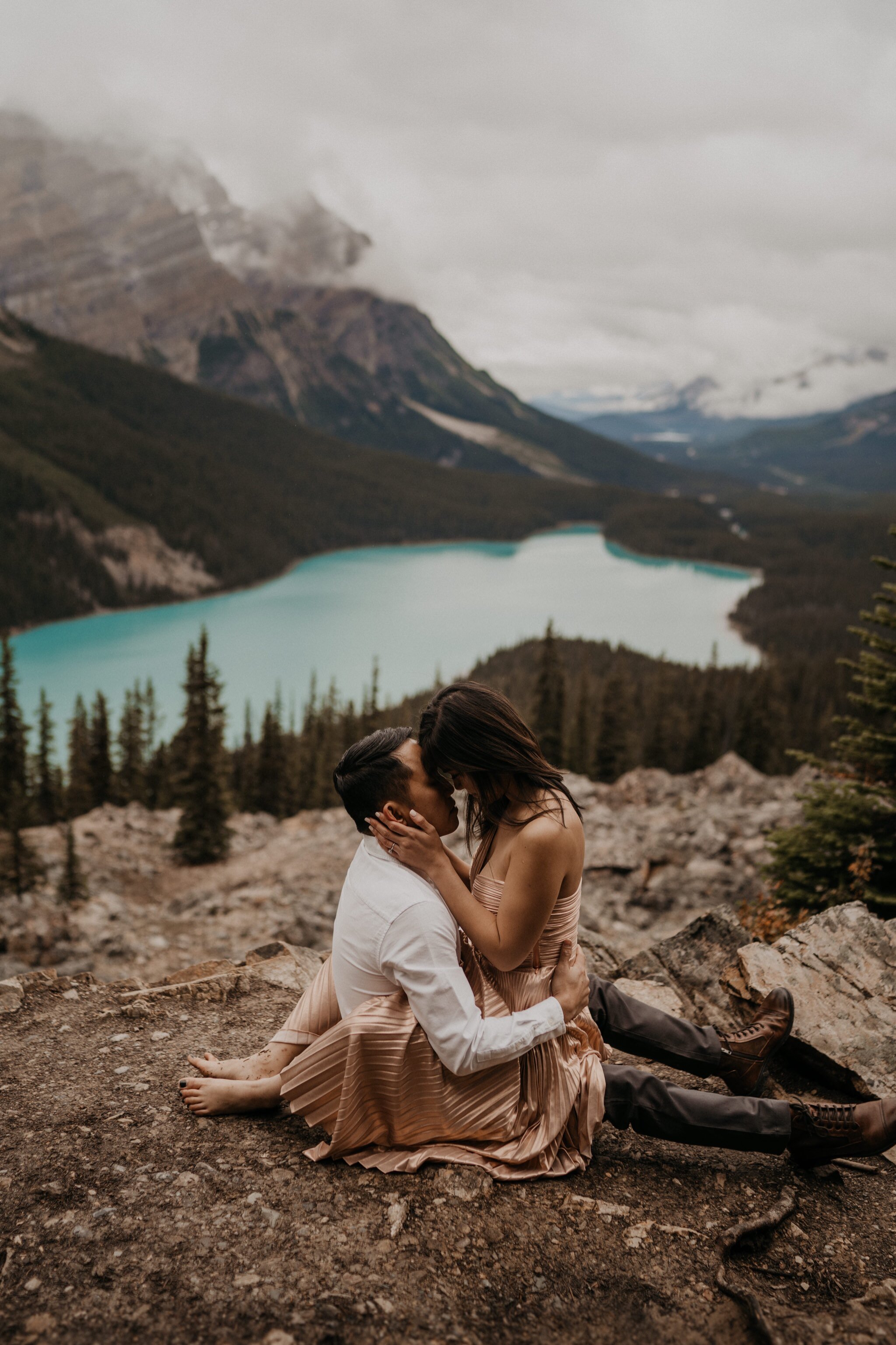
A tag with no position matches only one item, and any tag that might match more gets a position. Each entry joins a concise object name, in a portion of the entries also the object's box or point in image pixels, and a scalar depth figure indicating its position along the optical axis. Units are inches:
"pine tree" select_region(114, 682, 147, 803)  2085.4
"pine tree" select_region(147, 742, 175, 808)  2017.7
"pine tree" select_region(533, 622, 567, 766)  1953.7
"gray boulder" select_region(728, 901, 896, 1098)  232.5
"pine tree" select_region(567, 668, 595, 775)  2138.3
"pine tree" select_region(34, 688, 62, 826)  2110.0
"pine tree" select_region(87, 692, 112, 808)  2047.2
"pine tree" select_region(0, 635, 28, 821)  1668.3
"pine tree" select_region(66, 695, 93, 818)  2031.3
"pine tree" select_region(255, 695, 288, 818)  2006.6
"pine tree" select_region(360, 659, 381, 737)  2063.2
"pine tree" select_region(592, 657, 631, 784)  1999.3
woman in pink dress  164.4
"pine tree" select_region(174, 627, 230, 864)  1273.4
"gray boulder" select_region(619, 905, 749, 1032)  297.1
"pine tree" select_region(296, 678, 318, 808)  2081.7
